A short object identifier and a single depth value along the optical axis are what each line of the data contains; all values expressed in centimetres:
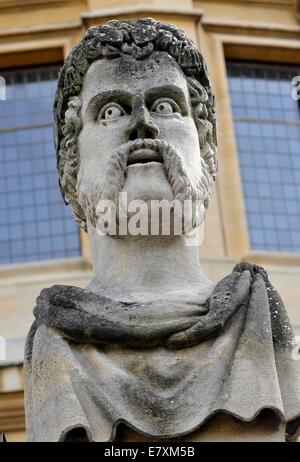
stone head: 787
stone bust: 724
